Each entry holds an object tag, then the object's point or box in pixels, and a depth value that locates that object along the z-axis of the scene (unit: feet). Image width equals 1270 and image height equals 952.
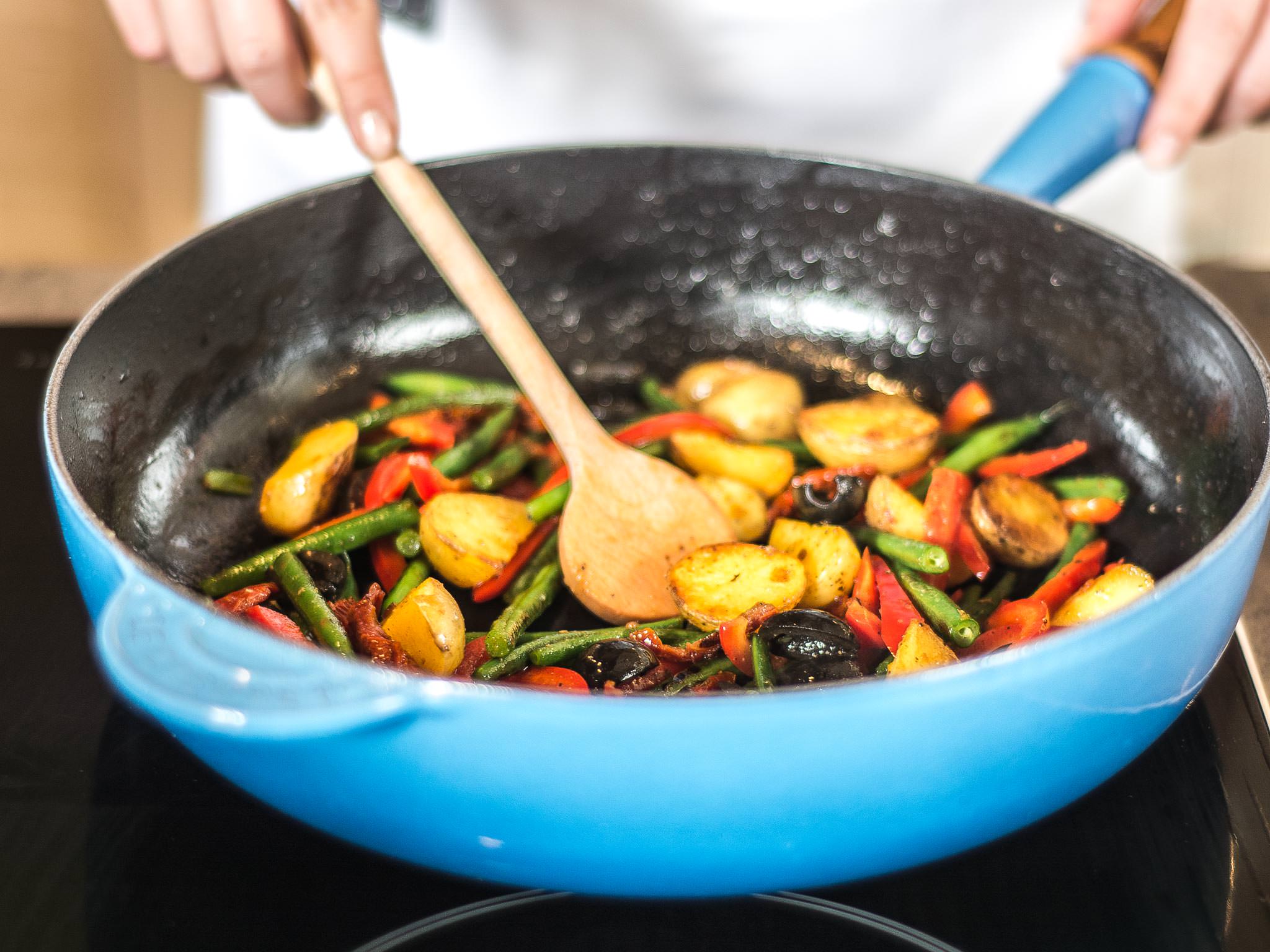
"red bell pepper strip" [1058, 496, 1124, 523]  1.80
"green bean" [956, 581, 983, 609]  1.71
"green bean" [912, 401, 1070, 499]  1.87
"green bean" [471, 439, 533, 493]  1.84
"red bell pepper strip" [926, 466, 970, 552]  1.75
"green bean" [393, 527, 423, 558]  1.75
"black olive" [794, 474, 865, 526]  1.78
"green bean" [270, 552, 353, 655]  1.62
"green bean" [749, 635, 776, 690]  1.54
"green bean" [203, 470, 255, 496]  1.80
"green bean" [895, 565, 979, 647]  1.61
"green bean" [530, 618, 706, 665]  1.64
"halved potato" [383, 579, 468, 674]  1.60
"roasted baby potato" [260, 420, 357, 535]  1.77
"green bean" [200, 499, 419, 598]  1.70
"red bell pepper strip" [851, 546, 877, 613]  1.69
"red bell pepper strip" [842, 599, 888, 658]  1.64
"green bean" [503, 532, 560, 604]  1.74
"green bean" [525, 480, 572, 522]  1.80
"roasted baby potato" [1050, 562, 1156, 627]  1.61
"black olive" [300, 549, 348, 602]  1.71
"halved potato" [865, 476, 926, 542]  1.75
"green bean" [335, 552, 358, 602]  1.71
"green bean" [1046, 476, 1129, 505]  1.80
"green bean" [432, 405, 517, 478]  1.88
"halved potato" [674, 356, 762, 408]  2.03
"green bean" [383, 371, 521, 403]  2.01
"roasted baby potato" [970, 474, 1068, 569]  1.73
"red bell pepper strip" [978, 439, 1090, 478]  1.86
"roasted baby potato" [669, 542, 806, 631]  1.62
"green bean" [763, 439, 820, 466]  1.93
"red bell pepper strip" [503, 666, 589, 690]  1.59
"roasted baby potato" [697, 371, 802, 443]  1.96
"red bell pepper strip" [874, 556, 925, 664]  1.63
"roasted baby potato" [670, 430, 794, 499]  1.84
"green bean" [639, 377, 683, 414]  2.01
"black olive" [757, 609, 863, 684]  1.53
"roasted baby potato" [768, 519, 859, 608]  1.68
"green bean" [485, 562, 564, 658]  1.64
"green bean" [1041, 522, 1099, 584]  1.75
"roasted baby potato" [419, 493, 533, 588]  1.72
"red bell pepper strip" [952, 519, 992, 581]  1.74
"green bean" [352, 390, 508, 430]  1.93
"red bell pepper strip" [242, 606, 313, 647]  1.58
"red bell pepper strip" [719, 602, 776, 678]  1.60
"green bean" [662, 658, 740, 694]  1.59
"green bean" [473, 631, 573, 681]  1.62
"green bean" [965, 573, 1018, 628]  1.69
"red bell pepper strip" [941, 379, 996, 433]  1.96
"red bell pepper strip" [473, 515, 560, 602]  1.74
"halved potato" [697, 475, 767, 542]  1.79
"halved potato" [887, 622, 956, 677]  1.53
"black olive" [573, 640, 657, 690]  1.59
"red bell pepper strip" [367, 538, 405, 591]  1.77
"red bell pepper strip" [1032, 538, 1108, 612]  1.69
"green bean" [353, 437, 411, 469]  1.89
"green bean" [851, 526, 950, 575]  1.68
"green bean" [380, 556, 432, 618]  1.72
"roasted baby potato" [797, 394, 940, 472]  1.85
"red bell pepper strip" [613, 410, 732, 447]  1.92
